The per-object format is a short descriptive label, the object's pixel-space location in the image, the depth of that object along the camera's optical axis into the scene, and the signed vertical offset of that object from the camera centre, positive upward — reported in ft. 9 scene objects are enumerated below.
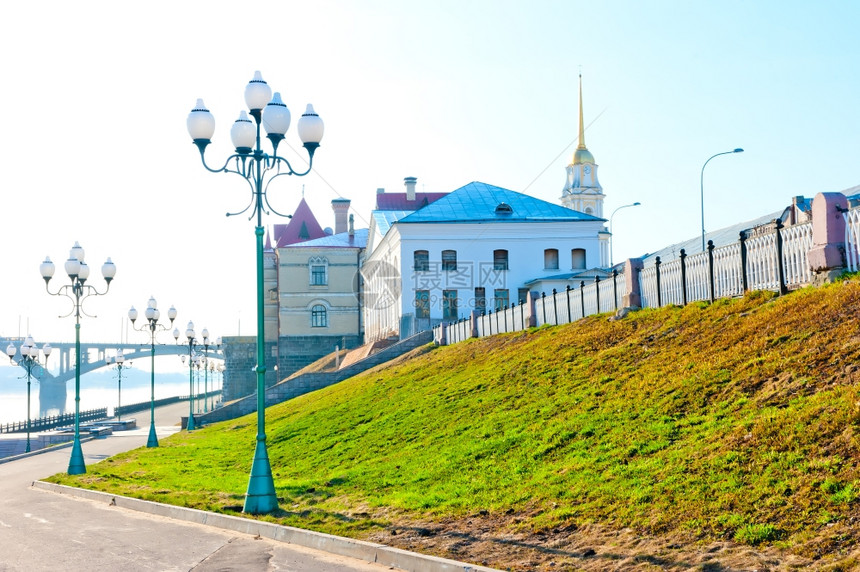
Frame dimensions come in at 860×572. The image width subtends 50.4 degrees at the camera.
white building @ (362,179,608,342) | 167.02 +17.67
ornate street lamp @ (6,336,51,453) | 128.06 +1.84
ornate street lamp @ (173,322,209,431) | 123.22 +3.31
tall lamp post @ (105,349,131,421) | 190.06 +0.33
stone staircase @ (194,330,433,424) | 127.85 -4.43
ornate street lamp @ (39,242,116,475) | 71.31 +6.69
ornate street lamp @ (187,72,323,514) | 43.09 +10.75
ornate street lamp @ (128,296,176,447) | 103.35 +5.14
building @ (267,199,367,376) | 229.66 +13.75
